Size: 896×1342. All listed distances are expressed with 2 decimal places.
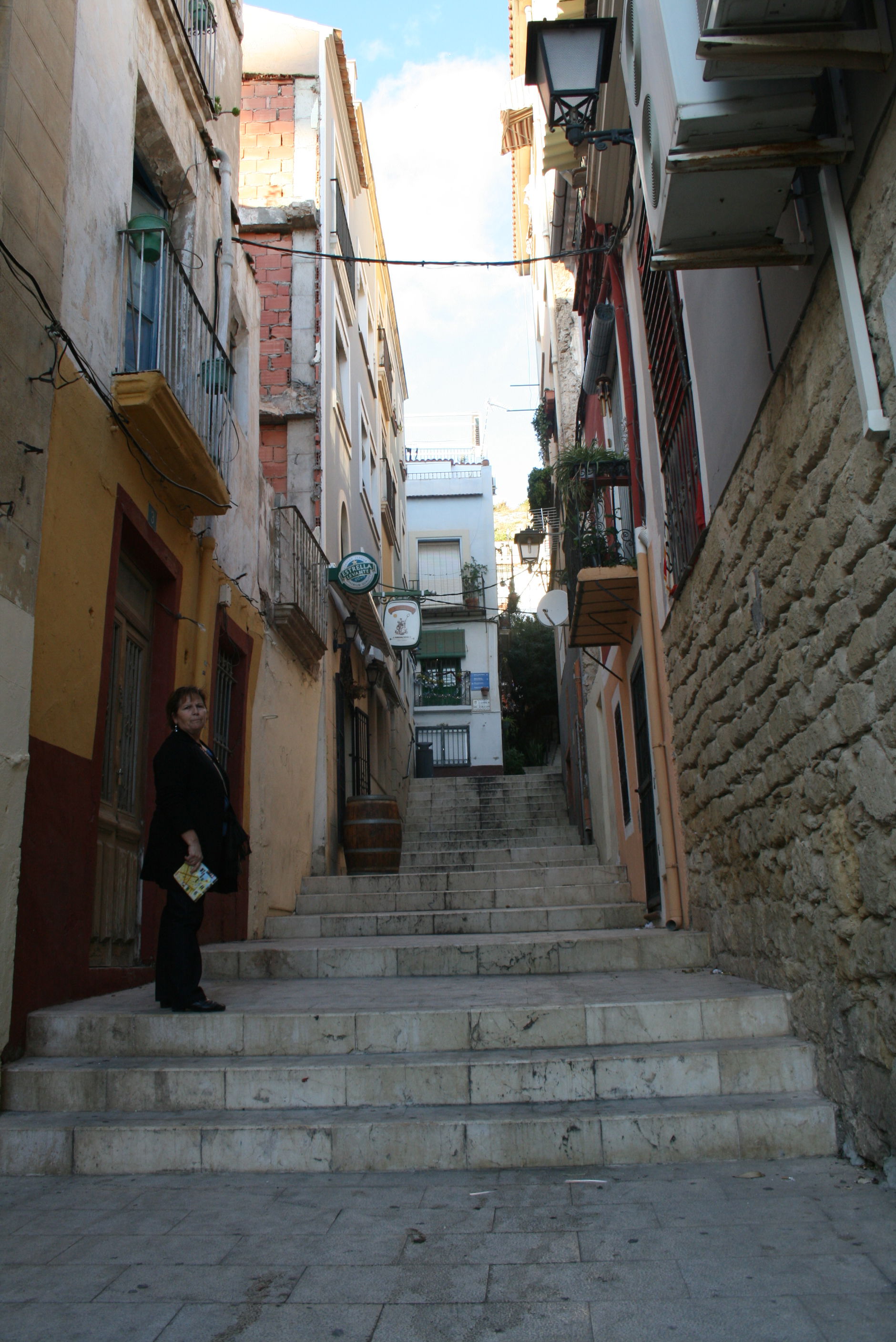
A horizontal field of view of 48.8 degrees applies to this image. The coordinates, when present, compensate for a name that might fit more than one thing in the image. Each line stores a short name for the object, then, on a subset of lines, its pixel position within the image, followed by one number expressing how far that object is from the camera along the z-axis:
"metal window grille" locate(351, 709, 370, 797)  13.16
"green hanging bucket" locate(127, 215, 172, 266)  5.89
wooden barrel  10.38
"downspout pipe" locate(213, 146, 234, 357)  7.93
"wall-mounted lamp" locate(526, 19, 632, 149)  5.19
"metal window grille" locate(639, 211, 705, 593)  6.11
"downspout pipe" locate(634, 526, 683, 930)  6.95
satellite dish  12.55
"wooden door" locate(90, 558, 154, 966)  5.58
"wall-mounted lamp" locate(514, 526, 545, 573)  20.17
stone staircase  3.48
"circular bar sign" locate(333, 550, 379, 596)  11.27
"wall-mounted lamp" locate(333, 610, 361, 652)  12.37
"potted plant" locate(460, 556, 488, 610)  26.80
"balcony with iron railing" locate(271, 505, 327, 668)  9.16
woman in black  4.50
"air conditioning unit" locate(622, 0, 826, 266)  2.85
